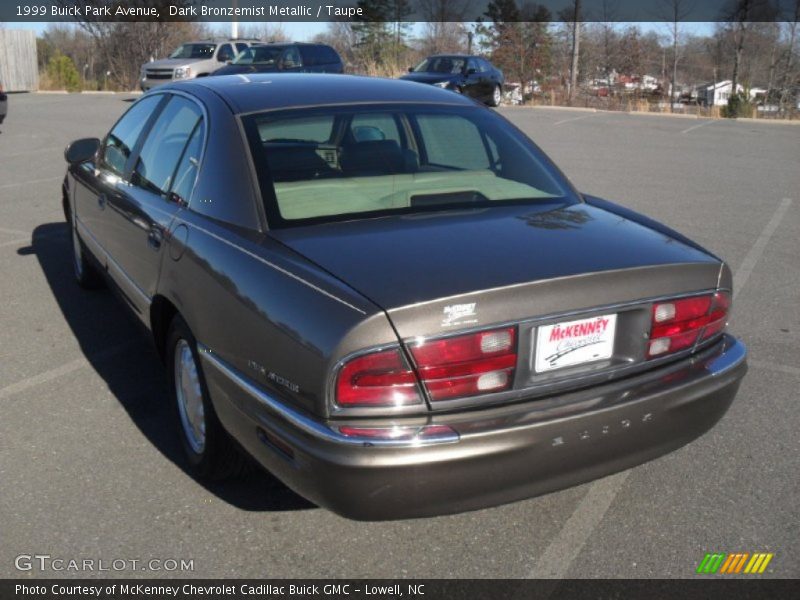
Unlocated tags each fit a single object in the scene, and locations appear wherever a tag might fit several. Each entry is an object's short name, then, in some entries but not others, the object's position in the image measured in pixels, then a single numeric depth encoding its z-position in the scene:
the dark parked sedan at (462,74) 23.20
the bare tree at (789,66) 36.66
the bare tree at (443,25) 52.24
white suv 23.28
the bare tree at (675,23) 49.34
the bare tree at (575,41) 36.62
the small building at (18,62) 35.47
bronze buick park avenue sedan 2.47
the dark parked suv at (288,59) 21.36
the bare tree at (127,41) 36.31
